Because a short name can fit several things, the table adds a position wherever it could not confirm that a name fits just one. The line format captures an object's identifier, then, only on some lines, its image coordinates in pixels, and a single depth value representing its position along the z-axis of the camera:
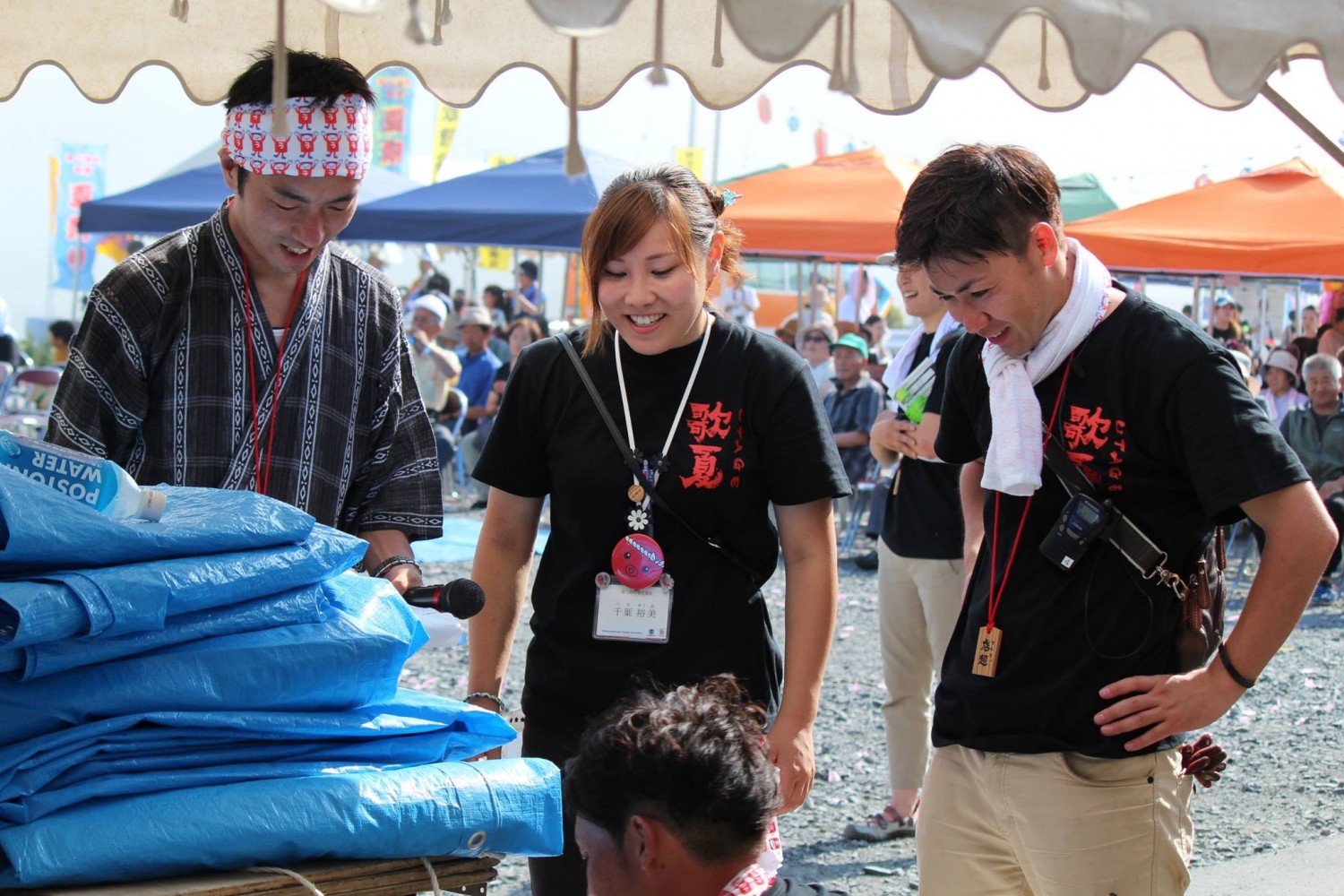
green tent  17.08
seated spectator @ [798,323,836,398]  13.19
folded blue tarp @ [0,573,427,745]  1.55
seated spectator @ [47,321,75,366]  13.84
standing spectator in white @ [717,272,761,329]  20.05
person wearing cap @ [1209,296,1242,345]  19.45
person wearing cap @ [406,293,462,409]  13.38
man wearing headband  2.32
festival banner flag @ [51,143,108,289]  24.00
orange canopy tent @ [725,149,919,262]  10.89
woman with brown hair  2.60
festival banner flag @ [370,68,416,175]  26.17
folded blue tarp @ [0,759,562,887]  1.50
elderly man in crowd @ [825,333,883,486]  10.73
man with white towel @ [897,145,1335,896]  2.30
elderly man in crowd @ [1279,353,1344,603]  9.64
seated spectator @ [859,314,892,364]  18.33
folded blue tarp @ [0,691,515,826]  1.52
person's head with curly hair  1.75
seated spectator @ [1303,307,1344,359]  11.77
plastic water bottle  1.60
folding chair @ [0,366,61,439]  11.66
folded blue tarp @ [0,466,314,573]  1.49
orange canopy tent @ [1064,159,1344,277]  10.58
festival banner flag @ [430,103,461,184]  25.89
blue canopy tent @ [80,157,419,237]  11.96
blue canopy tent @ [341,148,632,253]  11.07
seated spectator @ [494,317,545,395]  14.80
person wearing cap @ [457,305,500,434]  14.33
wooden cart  1.51
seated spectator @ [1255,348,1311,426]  11.59
